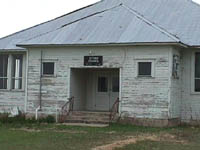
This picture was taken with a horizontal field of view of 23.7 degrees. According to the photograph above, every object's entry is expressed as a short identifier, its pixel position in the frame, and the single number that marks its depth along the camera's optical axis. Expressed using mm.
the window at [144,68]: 21734
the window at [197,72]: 23125
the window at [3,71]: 26328
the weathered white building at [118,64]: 21562
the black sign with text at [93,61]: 22578
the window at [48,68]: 23578
